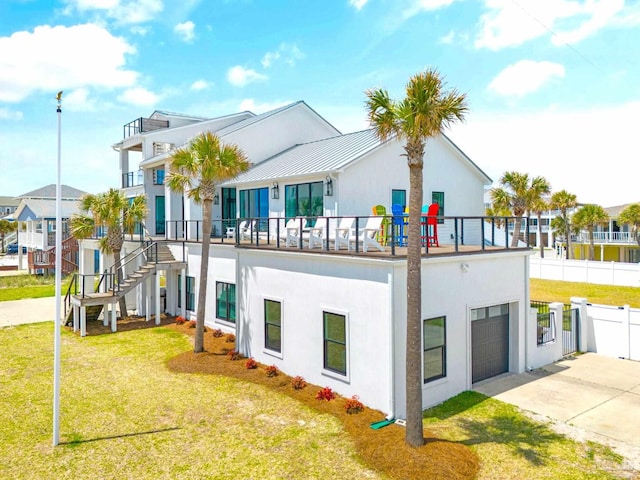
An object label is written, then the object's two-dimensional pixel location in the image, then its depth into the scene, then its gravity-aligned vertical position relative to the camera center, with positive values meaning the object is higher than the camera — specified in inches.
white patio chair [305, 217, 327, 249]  556.1 -8.1
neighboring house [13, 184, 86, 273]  1643.7 +20.4
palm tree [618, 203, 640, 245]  1983.3 +47.7
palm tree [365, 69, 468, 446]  351.6 +73.2
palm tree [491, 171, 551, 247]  1510.8 +124.6
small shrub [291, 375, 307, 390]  509.7 -167.1
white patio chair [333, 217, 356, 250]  519.7 -2.6
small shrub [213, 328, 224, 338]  743.1 -162.7
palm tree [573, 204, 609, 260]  2089.1 +47.8
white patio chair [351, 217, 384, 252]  484.4 -4.9
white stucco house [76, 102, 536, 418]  457.7 -59.3
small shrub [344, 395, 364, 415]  446.0 -168.6
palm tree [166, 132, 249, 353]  619.8 +83.3
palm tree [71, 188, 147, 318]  858.8 +25.7
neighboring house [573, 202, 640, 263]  2111.2 -65.3
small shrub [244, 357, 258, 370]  581.6 -166.3
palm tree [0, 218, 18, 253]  3046.3 +37.1
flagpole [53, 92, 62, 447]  386.0 -74.9
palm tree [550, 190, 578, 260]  2081.7 +113.3
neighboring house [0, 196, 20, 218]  3932.1 +214.1
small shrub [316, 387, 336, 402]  477.1 -167.8
